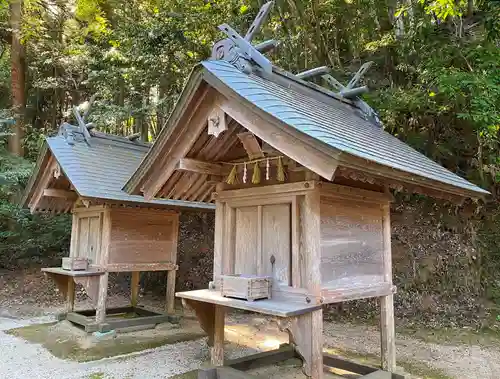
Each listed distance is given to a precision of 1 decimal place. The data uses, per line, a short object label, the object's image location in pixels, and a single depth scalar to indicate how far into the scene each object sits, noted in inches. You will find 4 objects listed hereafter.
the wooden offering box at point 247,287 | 140.9
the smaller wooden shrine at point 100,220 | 272.1
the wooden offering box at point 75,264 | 276.2
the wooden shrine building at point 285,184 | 129.9
